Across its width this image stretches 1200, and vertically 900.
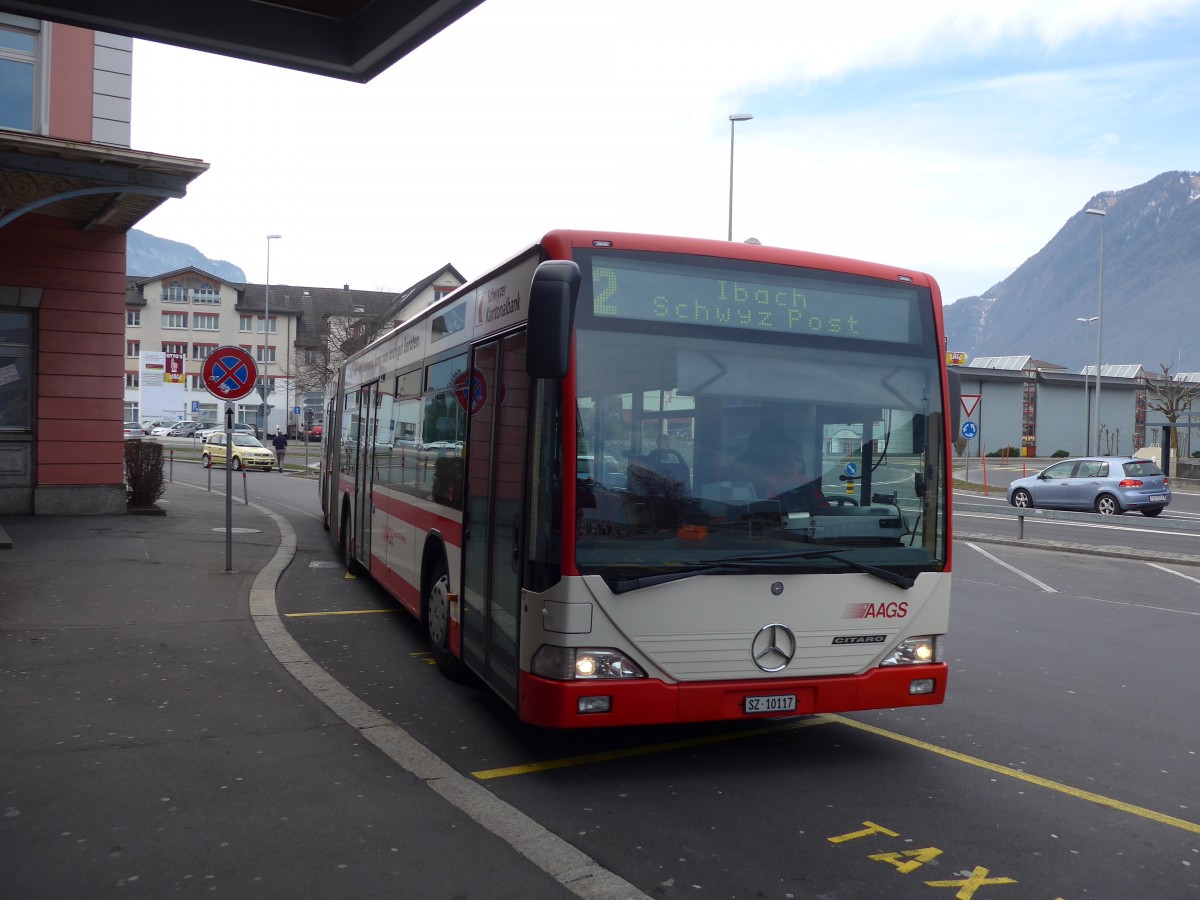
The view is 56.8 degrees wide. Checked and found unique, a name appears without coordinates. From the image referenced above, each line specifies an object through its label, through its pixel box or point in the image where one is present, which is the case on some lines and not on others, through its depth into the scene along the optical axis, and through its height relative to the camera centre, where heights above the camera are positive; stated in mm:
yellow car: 43188 -1074
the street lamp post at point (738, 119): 31484 +9166
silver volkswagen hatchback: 27625 -897
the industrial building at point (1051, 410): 71188 +2683
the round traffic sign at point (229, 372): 14359 +701
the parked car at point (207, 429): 70312 -267
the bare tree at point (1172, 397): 49719 +2799
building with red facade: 17609 +1977
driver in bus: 5770 -162
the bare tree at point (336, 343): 55653 +4571
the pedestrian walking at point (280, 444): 43531 -667
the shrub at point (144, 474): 19812 -908
